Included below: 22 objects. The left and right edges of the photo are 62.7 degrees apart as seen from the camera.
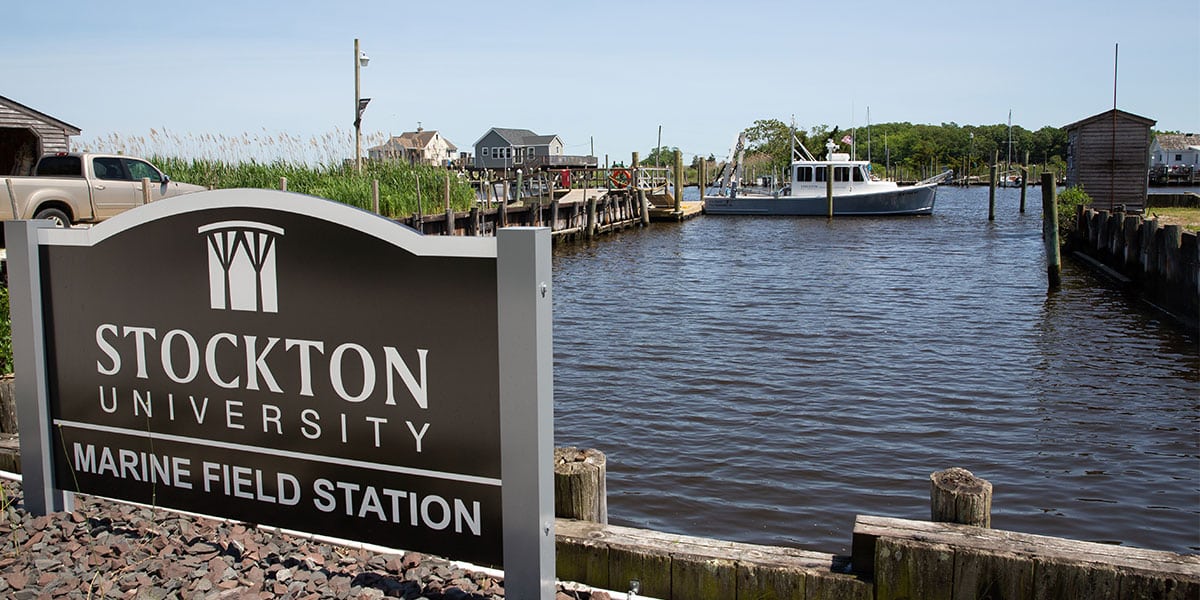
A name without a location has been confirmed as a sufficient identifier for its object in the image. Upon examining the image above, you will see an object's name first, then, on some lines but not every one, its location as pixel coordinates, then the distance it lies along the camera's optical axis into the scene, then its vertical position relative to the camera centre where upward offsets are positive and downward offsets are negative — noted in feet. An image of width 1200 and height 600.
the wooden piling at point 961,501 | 12.13 -3.77
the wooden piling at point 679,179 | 148.15 +2.66
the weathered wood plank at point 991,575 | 11.20 -4.35
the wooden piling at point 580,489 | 13.09 -3.87
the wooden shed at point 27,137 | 69.51 +4.79
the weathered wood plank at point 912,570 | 11.52 -4.39
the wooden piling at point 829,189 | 144.15 +0.94
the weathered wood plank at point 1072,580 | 10.98 -4.32
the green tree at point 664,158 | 509.51 +21.41
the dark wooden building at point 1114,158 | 90.94 +3.27
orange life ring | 147.84 +2.94
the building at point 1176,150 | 330.75 +14.56
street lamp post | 72.13 +6.96
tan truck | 45.91 +0.68
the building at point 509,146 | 281.95 +15.12
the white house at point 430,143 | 304.05 +18.47
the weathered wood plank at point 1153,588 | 10.63 -4.29
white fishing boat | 146.00 +0.24
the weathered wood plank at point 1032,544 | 11.02 -4.08
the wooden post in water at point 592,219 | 116.47 -2.57
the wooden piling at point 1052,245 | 62.64 -3.22
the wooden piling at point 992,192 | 137.68 +0.30
